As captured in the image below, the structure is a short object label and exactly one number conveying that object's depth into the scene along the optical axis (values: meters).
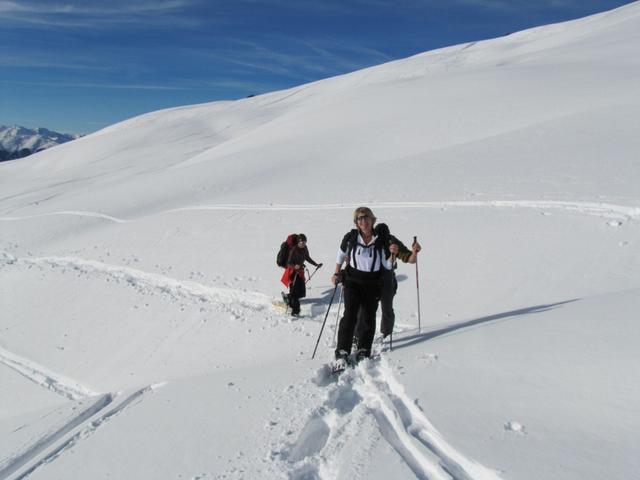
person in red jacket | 7.80
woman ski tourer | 5.08
